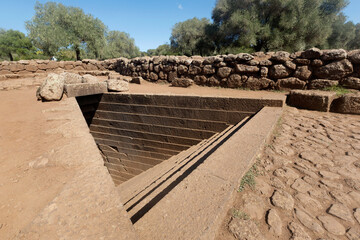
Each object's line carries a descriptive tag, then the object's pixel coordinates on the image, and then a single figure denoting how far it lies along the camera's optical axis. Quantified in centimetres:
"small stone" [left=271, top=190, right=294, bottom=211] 136
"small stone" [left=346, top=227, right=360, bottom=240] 112
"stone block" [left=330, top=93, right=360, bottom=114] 351
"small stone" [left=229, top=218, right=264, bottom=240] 108
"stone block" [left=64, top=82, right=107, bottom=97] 449
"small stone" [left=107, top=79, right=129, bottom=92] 530
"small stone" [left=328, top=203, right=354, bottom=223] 126
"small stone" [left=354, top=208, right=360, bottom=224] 125
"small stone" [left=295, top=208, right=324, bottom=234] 117
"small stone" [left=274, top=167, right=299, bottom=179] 174
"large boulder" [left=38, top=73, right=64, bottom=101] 390
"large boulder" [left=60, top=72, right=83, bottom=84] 505
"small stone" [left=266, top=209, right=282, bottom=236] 114
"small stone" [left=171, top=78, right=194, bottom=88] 666
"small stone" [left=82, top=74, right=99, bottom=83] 528
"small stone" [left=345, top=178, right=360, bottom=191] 157
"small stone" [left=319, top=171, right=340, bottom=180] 171
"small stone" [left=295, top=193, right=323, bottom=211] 136
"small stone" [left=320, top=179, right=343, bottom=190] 157
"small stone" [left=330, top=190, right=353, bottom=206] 140
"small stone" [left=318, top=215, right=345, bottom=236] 116
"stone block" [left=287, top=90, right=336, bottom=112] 377
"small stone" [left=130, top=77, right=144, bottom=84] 780
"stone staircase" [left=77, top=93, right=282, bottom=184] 396
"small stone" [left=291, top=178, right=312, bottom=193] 155
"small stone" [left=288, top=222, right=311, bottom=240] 110
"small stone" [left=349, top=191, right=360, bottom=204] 142
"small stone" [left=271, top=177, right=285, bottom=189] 158
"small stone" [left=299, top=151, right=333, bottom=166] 198
